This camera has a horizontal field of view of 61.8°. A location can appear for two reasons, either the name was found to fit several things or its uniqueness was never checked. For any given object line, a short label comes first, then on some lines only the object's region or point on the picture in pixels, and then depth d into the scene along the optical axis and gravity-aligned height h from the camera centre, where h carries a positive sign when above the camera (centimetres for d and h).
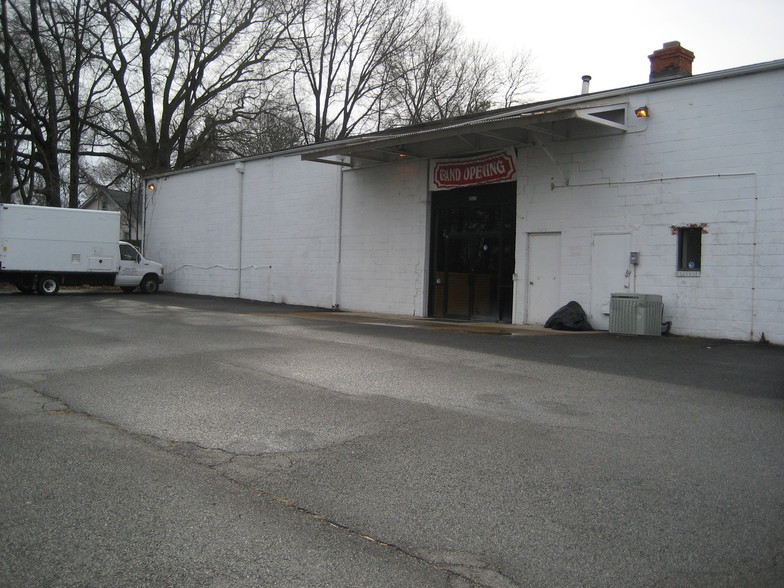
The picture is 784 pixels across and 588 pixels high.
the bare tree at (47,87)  3133 +942
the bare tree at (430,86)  3816 +1146
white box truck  2330 +89
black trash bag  1514 -79
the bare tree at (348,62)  3844 +1300
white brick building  1314 +186
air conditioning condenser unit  1388 -58
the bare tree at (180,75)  3328 +1079
